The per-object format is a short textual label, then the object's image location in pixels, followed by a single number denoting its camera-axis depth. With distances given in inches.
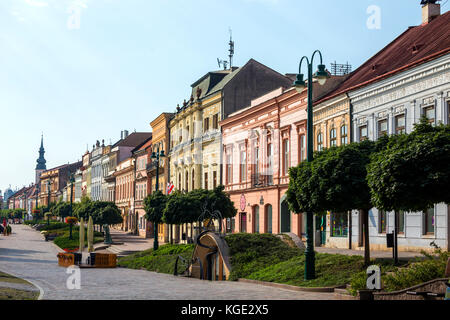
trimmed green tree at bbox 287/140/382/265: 844.0
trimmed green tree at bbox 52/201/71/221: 4015.8
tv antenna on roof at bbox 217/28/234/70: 2657.5
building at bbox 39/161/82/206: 5965.6
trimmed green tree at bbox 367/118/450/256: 693.3
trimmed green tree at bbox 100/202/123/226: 2790.4
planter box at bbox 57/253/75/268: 1535.4
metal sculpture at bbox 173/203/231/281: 1235.9
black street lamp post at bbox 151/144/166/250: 1771.2
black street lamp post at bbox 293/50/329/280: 845.8
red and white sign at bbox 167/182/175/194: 2474.2
